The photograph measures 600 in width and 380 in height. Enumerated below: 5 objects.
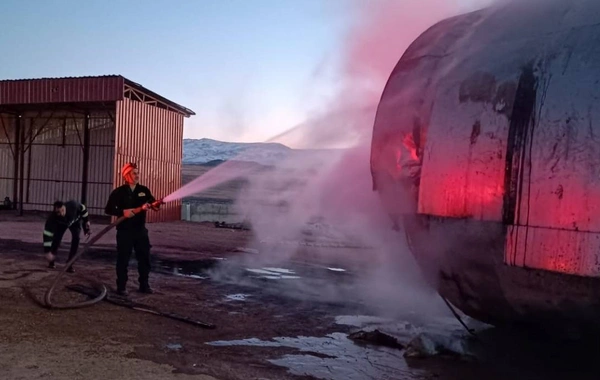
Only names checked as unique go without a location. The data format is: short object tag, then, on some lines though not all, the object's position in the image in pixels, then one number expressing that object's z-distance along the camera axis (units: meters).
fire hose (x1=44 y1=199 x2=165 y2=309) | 6.48
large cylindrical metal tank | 3.68
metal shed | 22.02
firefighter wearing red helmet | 7.69
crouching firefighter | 9.38
